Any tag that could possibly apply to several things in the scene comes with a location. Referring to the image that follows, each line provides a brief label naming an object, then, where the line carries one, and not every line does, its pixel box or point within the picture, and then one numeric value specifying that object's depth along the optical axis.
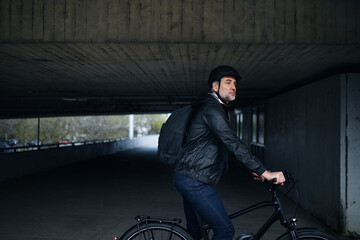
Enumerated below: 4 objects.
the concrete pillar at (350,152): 5.34
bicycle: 2.69
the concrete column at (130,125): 37.24
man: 2.50
